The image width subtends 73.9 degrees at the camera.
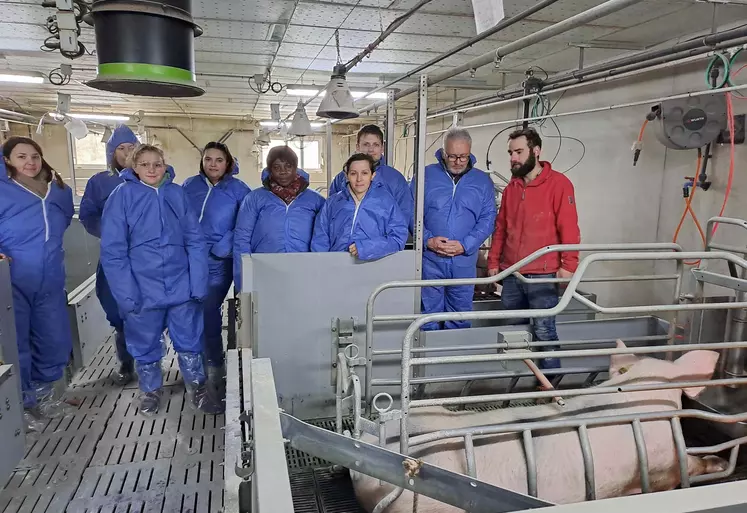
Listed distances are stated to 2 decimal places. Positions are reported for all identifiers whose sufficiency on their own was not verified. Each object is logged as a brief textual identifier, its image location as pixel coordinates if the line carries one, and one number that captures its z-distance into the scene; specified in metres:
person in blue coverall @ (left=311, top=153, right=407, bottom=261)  2.61
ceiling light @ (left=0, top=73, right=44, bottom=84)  4.68
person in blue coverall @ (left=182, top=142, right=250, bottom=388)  3.13
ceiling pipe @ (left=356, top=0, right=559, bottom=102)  2.04
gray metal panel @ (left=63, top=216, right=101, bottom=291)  4.15
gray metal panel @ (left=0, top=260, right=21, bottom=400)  2.27
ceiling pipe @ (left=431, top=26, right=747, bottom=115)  2.92
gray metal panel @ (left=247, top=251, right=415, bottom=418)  2.36
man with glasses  2.95
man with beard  2.67
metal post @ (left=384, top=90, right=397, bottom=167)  3.11
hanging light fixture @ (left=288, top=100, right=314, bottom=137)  4.83
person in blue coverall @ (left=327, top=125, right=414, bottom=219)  3.13
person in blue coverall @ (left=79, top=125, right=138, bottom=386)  3.14
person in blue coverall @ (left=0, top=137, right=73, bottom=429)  2.67
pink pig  1.68
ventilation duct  1.40
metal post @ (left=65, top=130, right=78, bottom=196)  5.12
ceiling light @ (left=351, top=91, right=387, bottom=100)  6.65
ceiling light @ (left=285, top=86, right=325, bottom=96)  7.43
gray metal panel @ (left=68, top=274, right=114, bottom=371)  3.38
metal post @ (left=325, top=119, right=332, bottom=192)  4.68
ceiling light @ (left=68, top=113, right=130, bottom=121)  8.60
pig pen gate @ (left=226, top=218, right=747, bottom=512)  1.11
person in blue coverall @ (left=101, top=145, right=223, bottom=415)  2.65
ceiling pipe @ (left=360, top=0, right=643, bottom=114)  1.51
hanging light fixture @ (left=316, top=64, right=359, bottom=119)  3.28
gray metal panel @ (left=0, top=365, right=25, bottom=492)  2.05
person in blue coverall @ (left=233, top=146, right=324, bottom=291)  2.82
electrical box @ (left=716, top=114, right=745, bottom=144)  3.44
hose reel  3.46
